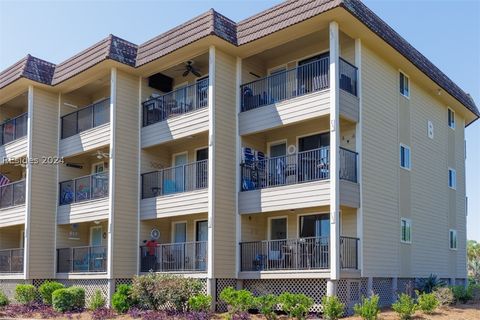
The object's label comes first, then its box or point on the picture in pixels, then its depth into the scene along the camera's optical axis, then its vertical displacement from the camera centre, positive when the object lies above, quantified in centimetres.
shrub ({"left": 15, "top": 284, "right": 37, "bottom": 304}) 2467 -285
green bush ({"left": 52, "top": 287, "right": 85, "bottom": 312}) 2247 -282
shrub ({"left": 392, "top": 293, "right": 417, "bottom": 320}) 1680 -229
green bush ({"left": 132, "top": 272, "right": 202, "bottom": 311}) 1950 -212
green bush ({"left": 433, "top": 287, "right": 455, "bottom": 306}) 1983 -231
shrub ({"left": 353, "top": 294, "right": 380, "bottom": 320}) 1645 -231
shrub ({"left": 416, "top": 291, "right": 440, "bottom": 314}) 1794 -231
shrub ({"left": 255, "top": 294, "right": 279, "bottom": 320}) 1770 -235
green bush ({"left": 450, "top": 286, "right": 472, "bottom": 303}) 2201 -251
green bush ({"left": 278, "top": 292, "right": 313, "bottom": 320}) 1717 -227
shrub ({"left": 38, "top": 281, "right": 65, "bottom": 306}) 2389 -262
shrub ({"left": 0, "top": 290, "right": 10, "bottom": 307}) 2528 -322
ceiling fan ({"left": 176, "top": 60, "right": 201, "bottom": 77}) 2382 +632
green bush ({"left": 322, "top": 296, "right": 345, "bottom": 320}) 1688 -234
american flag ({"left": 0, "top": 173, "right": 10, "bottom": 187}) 3033 +221
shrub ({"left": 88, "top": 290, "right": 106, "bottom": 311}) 2233 -288
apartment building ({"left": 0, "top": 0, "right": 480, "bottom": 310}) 1969 +259
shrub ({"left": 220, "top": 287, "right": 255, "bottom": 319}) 1816 -229
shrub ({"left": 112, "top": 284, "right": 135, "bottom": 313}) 2119 -264
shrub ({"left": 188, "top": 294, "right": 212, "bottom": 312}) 1903 -247
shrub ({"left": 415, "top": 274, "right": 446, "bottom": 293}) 2248 -219
